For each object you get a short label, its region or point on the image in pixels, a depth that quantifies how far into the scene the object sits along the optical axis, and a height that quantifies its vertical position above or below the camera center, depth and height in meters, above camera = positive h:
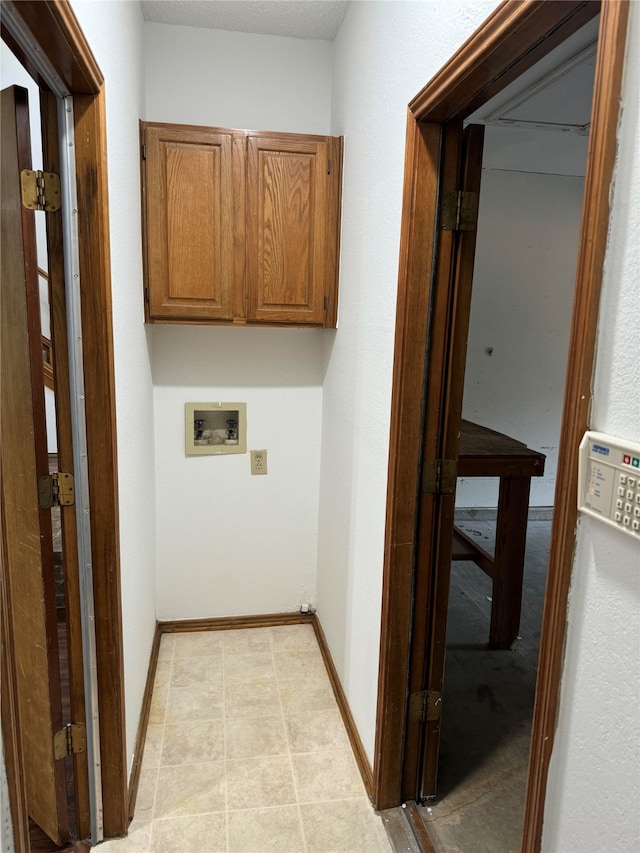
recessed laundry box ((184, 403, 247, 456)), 2.73 -0.49
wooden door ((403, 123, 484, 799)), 1.57 -0.32
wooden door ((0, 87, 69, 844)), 1.35 -0.43
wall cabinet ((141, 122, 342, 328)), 2.33 +0.43
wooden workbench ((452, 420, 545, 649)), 2.52 -0.87
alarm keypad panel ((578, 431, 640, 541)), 0.79 -0.20
